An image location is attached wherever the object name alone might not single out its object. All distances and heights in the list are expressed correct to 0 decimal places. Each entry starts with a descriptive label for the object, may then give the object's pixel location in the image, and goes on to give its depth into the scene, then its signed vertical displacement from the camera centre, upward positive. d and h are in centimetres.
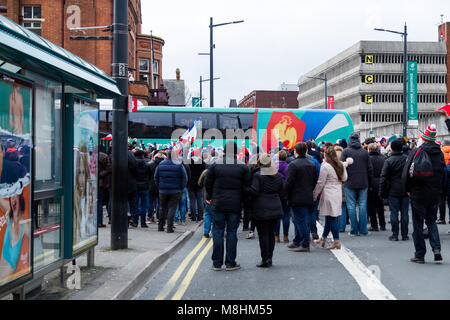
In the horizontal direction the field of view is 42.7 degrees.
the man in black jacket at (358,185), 1256 -67
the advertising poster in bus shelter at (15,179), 520 -21
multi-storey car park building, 9175 +1187
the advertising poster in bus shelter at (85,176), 737 -26
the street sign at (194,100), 4169 +402
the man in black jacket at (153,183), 1474 -71
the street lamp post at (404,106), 3222 +276
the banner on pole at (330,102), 8419 +769
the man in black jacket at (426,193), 880 -60
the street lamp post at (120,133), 978 +40
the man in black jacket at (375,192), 1349 -89
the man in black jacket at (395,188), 1183 -70
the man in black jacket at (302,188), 1025 -59
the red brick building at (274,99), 14888 +1461
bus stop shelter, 525 +3
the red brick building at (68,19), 3397 +822
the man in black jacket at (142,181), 1420 -64
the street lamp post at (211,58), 2777 +474
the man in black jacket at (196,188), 1538 -88
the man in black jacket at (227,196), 863 -61
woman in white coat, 1059 -68
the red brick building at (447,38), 9225 +1873
